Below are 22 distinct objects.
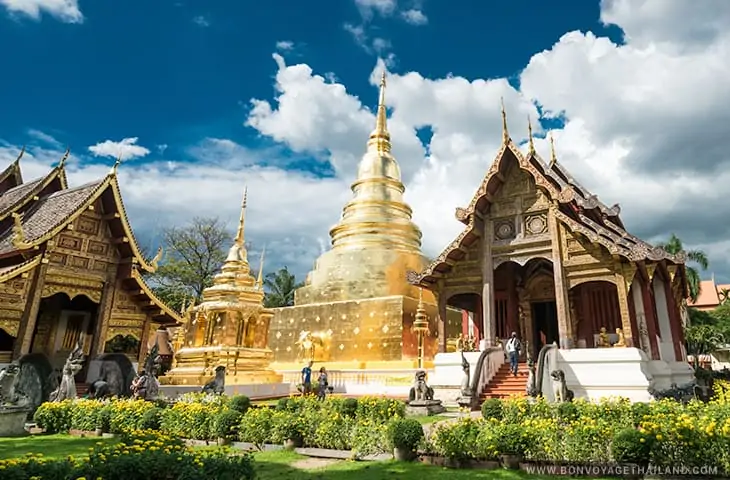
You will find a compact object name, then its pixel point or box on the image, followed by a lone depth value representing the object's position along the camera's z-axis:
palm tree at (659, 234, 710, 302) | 41.38
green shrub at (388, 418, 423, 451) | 7.63
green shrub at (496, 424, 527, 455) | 7.00
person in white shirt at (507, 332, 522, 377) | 14.61
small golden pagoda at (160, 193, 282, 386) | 21.47
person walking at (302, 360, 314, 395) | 17.81
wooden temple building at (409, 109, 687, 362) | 14.26
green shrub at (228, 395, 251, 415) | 10.82
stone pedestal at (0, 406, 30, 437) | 10.41
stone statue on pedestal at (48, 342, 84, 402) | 12.51
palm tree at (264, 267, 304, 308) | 51.38
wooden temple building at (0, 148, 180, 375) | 13.86
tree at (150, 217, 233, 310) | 38.91
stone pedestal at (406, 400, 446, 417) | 12.45
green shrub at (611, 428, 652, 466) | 6.33
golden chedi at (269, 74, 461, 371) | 23.38
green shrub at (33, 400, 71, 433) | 11.06
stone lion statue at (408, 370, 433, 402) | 12.88
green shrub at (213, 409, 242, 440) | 9.27
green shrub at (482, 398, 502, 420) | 9.63
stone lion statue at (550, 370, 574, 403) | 11.88
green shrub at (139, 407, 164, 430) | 10.05
